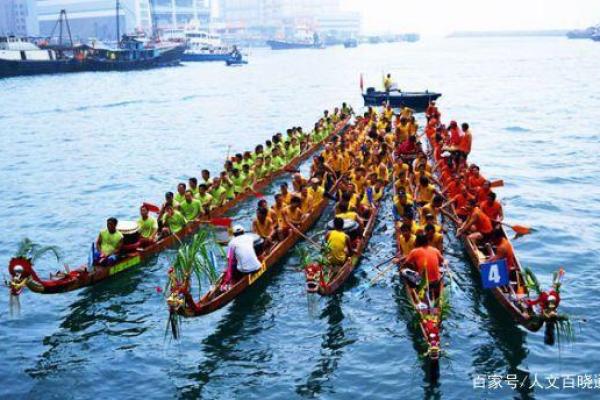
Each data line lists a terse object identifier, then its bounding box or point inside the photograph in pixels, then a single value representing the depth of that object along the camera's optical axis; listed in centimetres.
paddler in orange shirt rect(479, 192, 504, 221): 1636
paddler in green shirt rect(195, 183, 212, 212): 1902
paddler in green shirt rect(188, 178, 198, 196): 1948
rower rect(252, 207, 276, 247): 1633
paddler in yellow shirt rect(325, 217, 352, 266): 1434
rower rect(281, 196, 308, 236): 1739
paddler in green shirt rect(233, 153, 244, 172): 2309
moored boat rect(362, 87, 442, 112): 4450
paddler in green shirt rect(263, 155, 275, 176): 2472
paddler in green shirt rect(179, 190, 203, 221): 1867
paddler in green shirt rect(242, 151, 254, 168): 2412
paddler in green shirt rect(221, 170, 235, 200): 2098
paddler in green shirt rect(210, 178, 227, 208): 2026
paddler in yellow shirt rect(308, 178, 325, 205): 1986
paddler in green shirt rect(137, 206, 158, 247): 1688
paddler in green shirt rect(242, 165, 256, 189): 2226
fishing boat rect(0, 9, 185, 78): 8486
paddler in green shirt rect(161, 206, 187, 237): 1759
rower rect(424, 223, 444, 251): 1392
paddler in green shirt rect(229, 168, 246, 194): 2166
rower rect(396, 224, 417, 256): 1418
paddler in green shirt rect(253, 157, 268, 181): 2391
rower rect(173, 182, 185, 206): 1870
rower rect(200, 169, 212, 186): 2047
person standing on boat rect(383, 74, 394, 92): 4534
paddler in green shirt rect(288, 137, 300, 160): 2781
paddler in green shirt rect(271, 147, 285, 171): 2548
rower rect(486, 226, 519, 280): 1319
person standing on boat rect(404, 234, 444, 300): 1238
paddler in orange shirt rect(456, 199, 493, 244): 1573
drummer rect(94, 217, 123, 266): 1526
